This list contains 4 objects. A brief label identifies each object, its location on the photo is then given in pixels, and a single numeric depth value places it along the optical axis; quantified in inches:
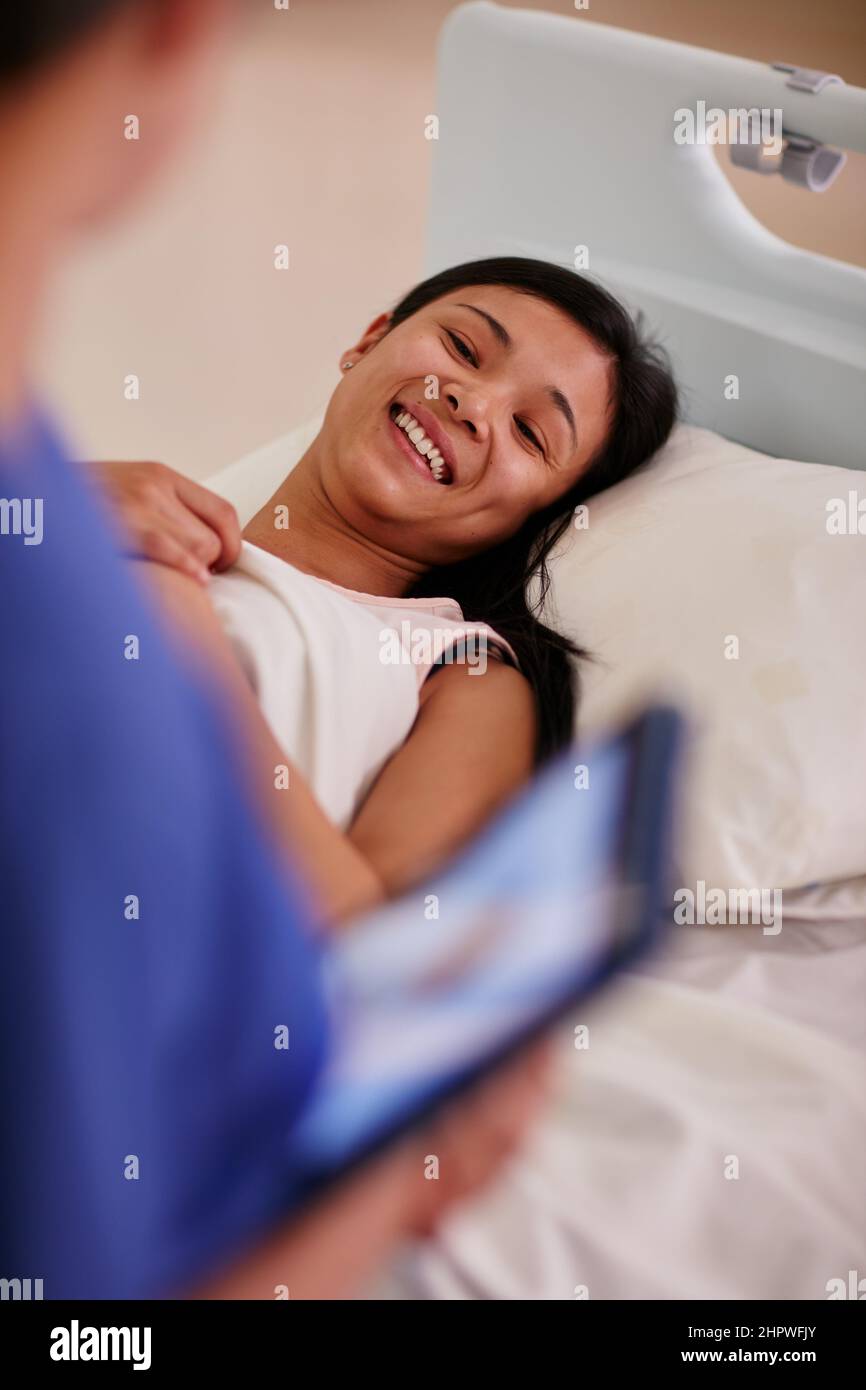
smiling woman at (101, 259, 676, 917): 31.4
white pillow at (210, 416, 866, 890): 36.0
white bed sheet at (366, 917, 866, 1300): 25.5
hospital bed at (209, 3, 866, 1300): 26.9
